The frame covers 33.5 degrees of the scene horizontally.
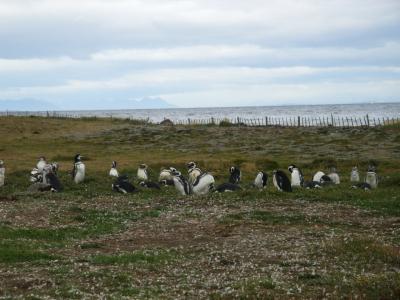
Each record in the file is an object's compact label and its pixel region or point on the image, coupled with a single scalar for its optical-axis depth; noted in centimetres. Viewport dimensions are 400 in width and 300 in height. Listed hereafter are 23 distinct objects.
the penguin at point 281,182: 2657
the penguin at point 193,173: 2987
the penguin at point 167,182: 2959
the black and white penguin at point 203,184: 2797
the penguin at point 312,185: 2764
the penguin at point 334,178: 2975
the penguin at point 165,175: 3116
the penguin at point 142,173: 3162
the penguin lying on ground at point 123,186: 2708
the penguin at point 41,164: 3222
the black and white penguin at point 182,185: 2745
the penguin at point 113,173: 3152
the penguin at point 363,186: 2707
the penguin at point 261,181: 2889
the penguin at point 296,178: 2948
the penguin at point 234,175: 3016
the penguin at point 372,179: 2838
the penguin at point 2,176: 2919
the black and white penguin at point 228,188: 2653
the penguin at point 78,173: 2988
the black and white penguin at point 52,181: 2728
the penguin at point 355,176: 3059
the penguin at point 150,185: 2814
